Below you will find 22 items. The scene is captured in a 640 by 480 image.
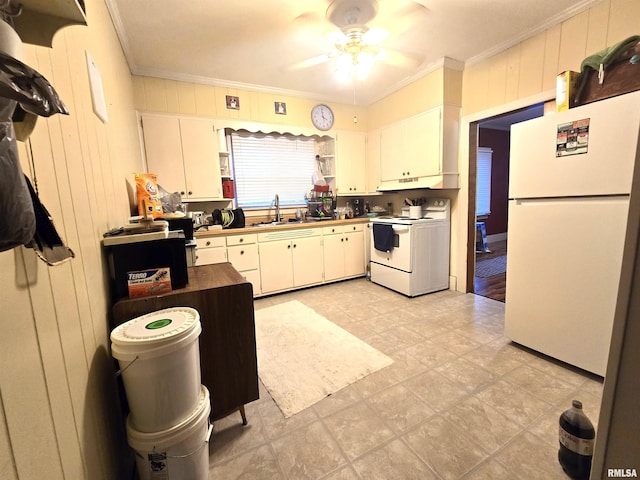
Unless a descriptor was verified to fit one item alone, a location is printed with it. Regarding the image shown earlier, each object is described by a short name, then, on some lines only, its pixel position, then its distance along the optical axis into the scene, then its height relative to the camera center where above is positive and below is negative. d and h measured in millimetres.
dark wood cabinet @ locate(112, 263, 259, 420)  1320 -655
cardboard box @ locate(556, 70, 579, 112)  1838 +662
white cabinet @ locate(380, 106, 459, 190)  3129 +542
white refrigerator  1569 -230
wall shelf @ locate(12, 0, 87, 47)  597 +428
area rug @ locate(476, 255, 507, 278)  4066 -1162
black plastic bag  364 +24
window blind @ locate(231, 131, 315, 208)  3758 +473
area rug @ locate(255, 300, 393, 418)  1761 -1189
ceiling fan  1918 +1251
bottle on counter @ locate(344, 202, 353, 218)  4258 -201
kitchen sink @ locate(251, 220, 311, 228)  3645 -299
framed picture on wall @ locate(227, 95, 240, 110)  3394 +1219
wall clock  3922 +1167
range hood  3148 +152
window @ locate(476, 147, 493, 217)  5586 +232
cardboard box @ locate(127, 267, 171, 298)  1229 -337
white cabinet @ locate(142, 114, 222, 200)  3040 +565
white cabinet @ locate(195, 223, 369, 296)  3146 -664
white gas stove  3223 -643
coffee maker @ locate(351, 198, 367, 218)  4355 -162
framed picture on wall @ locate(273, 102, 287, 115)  3663 +1225
